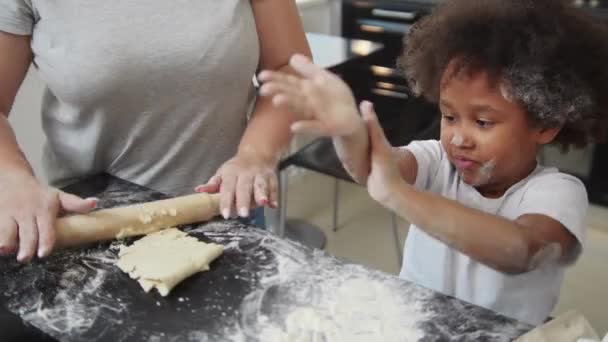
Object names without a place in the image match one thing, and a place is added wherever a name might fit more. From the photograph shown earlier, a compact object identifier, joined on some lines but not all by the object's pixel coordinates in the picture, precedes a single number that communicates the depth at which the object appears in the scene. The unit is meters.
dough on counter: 0.78
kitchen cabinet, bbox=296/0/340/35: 2.84
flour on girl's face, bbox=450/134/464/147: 0.85
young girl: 0.74
